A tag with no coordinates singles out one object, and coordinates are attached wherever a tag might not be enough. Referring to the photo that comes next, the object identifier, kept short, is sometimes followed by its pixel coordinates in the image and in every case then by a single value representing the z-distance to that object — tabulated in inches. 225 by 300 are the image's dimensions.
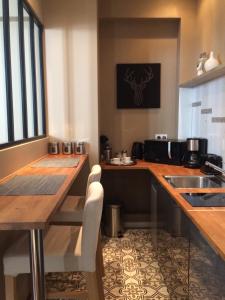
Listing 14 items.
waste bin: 123.5
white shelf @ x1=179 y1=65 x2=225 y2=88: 83.0
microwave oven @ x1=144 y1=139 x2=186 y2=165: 113.0
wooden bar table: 40.3
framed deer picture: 133.3
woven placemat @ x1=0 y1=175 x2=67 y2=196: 57.3
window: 79.6
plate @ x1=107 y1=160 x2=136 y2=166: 118.2
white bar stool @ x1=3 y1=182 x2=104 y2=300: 50.8
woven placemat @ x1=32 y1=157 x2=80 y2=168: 89.5
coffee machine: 105.5
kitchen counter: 42.1
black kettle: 131.9
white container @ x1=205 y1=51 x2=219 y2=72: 93.1
